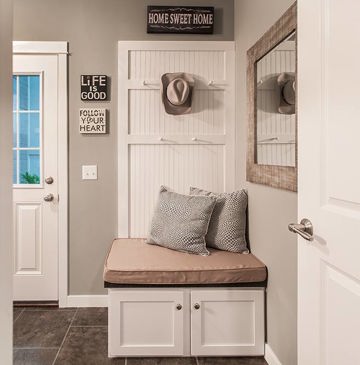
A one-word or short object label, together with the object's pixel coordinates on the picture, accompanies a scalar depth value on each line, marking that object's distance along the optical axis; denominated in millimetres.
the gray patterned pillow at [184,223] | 2574
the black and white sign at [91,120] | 3057
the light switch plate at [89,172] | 3084
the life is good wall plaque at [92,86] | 3045
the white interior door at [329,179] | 1007
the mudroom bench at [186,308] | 2260
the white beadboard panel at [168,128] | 3078
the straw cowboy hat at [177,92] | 2975
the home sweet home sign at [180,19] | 3041
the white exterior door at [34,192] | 3078
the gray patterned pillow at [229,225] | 2646
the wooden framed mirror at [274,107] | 1896
